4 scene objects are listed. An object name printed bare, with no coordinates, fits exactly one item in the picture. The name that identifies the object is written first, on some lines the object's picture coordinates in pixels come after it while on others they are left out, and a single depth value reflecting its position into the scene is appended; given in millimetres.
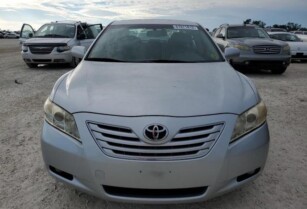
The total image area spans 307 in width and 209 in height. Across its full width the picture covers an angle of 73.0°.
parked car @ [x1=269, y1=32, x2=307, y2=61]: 8678
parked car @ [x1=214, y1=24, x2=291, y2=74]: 6209
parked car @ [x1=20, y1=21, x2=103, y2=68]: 6898
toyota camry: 1408
